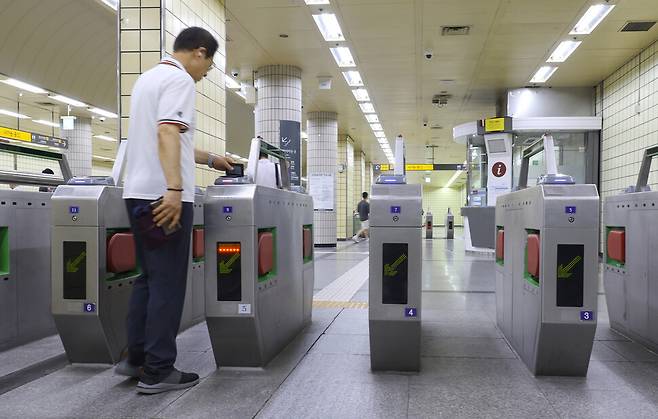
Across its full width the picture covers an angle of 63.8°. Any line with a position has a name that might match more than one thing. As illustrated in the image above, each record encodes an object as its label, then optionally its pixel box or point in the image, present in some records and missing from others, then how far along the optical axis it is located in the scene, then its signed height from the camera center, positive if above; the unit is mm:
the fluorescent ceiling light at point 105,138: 18578 +2608
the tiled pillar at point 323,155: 13773 +1536
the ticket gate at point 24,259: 3510 -348
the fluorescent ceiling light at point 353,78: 10953 +2876
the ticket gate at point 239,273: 2863 -346
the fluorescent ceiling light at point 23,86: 10836 +2634
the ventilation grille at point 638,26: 7602 +2753
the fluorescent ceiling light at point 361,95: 12477 +2859
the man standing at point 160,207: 2484 +14
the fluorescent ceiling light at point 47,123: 15412 +2599
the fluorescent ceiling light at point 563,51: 8680 +2805
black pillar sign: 10180 +1365
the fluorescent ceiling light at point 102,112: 13949 +2649
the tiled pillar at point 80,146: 14766 +1813
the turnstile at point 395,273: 2793 -329
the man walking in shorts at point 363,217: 15623 -159
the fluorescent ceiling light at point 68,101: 12399 +2635
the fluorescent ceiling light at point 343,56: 9422 +2892
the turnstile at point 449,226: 20125 -515
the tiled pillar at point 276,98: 10539 +2271
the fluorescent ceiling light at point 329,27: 7848 +2895
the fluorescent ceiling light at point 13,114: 14188 +2625
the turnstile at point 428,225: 21500 -515
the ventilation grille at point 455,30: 8049 +2817
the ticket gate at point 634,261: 3451 -331
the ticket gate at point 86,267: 2916 -321
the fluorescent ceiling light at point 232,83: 11573 +2875
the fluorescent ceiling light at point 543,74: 10180 +2801
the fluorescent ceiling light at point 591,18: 7141 +2796
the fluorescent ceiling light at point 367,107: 13990 +2850
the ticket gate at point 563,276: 2707 -326
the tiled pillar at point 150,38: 4887 +1602
